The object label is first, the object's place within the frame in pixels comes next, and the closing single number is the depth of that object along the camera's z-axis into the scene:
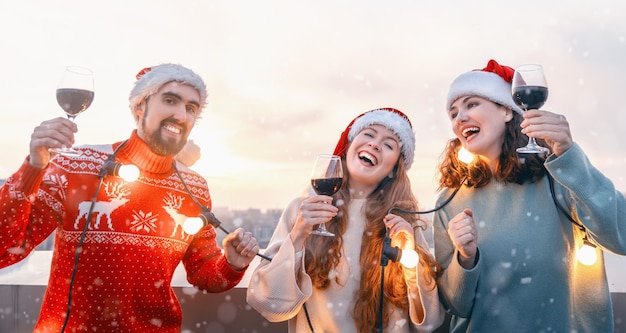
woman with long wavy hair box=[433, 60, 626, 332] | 1.76
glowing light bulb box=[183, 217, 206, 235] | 2.01
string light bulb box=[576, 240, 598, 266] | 1.87
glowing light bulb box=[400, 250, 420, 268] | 1.91
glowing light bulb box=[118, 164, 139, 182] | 1.92
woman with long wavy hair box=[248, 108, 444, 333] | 1.99
